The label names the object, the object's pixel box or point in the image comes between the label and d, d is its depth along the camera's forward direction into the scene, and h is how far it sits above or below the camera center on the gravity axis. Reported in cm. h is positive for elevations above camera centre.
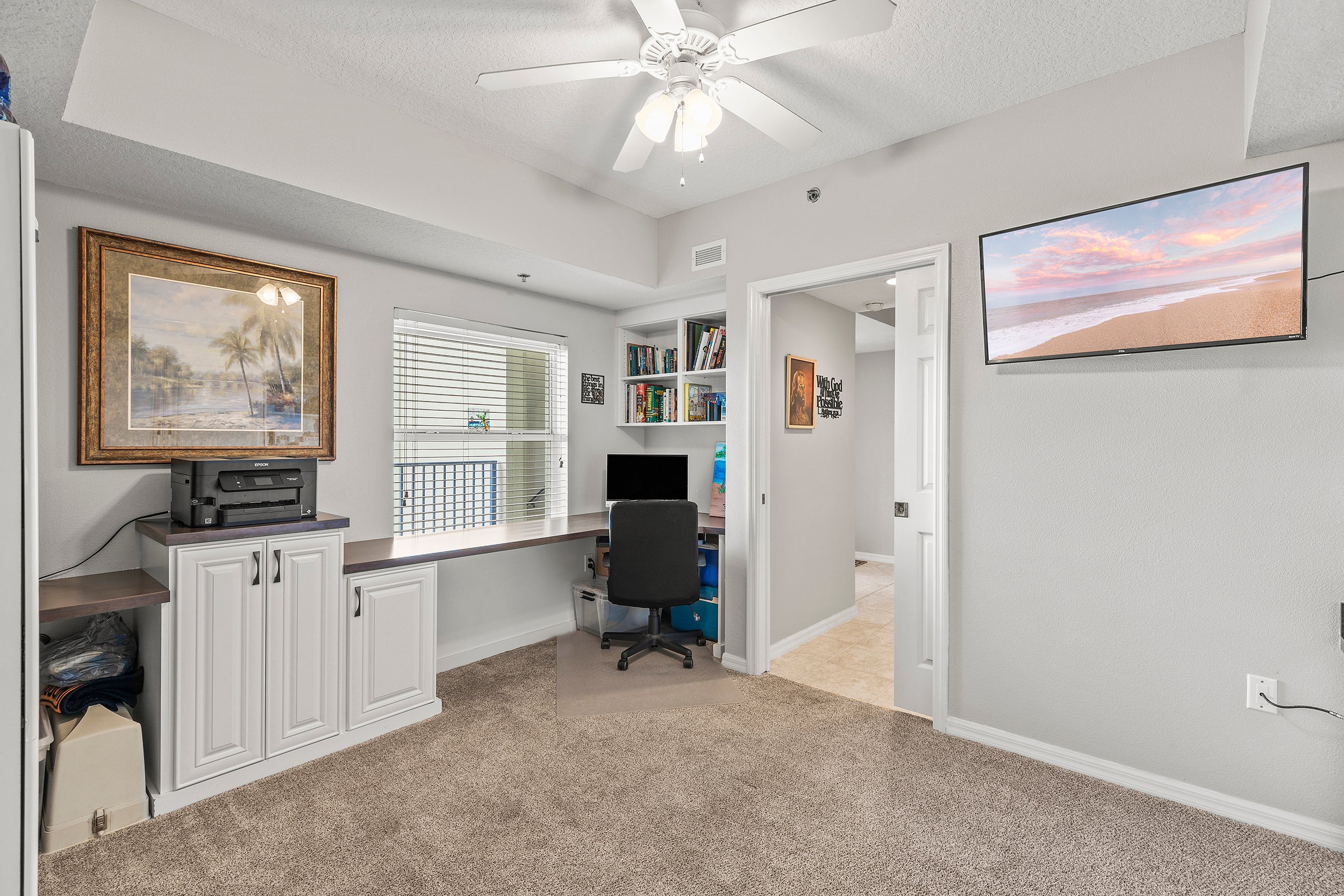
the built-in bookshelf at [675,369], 407 +54
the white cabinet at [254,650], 223 -73
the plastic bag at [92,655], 218 -71
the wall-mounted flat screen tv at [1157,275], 194 +59
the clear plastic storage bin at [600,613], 401 -104
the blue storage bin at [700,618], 389 -104
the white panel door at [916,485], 298 -17
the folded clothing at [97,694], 215 -83
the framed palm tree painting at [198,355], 243 +40
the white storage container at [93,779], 197 -104
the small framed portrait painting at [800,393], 384 +35
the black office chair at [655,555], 339 -56
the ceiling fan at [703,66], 165 +112
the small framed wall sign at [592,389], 434 +43
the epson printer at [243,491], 230 -15
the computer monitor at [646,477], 412 -17
